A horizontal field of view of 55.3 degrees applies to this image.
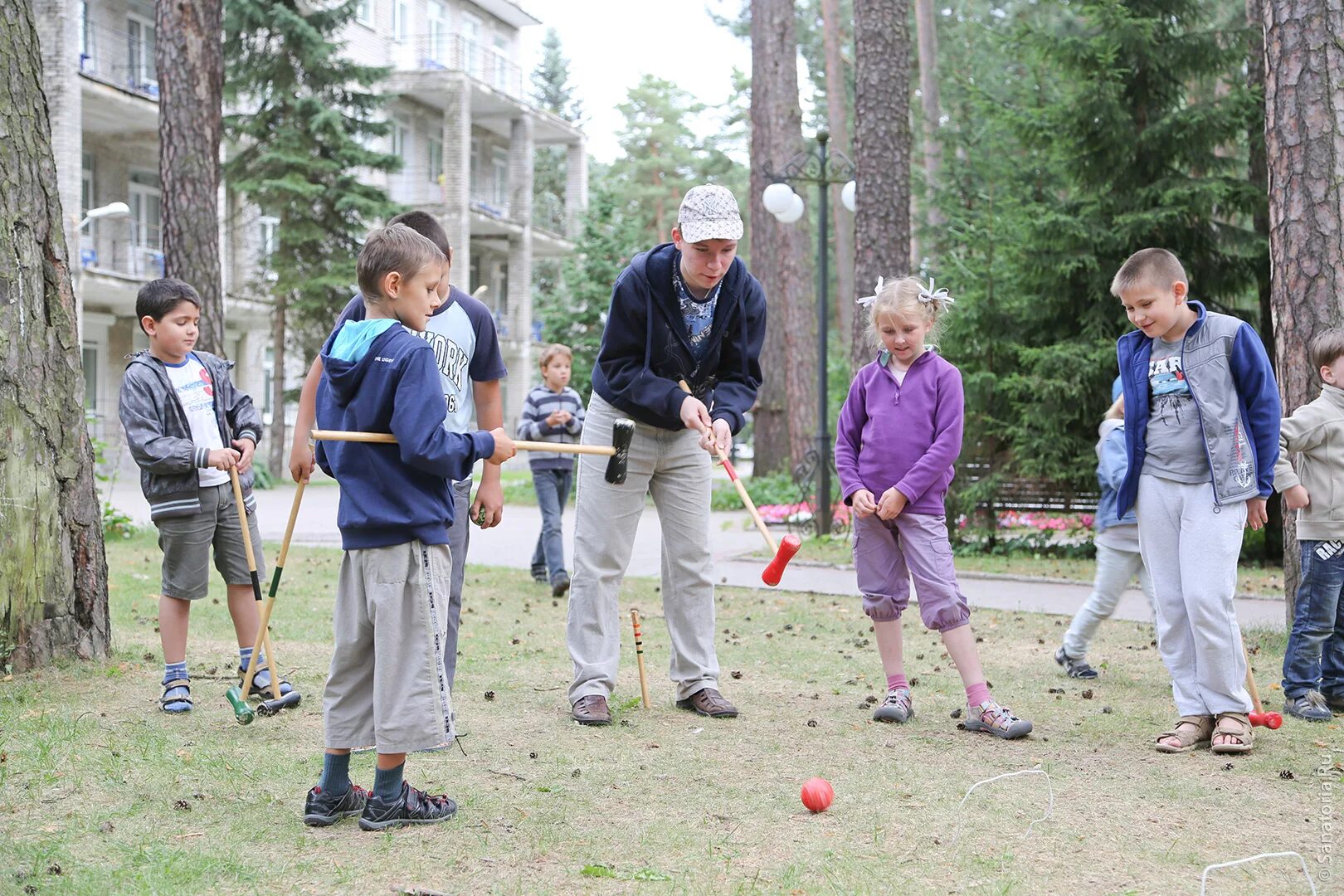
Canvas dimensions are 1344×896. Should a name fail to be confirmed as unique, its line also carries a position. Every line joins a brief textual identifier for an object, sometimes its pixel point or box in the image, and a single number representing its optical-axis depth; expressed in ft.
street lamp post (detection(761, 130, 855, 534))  43.62
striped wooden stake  18.12
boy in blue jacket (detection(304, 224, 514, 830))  12.34
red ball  13.05
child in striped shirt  32.07
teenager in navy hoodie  17.21
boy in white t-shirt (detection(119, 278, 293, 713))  17.39
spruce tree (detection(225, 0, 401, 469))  83.71
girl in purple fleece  17.31
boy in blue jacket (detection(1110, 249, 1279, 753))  16.03
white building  83.92
